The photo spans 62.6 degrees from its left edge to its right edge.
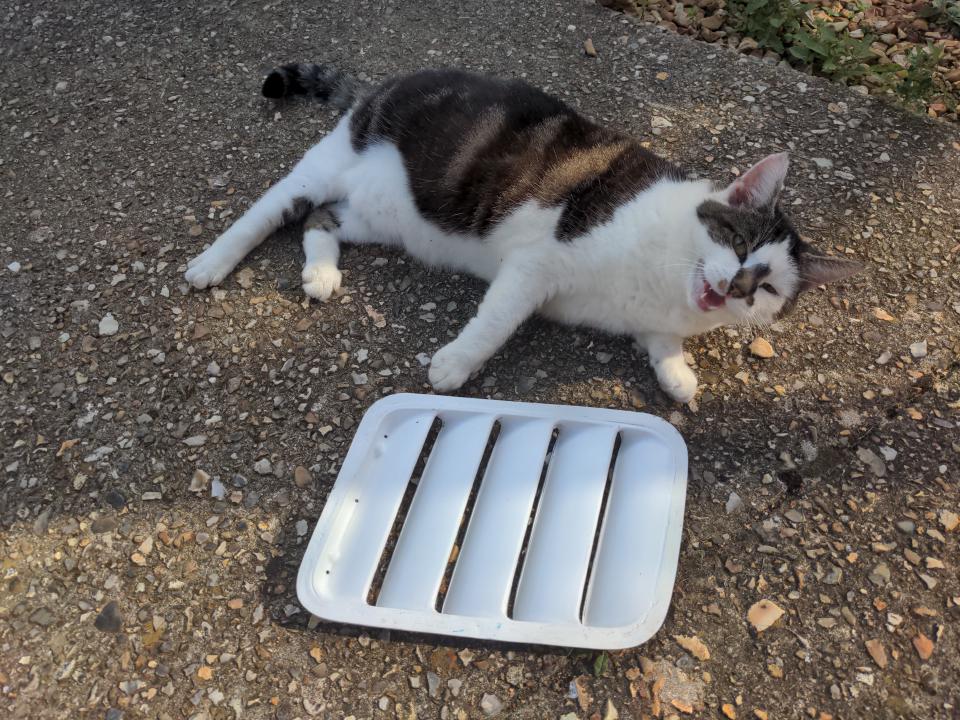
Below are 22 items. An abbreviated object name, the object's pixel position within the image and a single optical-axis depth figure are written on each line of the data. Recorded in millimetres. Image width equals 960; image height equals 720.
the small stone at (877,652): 580
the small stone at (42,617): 590
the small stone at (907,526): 641
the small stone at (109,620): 589
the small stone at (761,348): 758
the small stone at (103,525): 635
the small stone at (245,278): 796
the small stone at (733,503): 656
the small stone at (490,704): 564
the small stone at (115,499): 648
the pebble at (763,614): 599
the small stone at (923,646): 583
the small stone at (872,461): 673
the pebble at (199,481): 661
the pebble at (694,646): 586
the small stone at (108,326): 755
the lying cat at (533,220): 688
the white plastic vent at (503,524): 588
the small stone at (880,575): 617
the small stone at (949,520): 644
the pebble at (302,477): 667
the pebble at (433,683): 571
